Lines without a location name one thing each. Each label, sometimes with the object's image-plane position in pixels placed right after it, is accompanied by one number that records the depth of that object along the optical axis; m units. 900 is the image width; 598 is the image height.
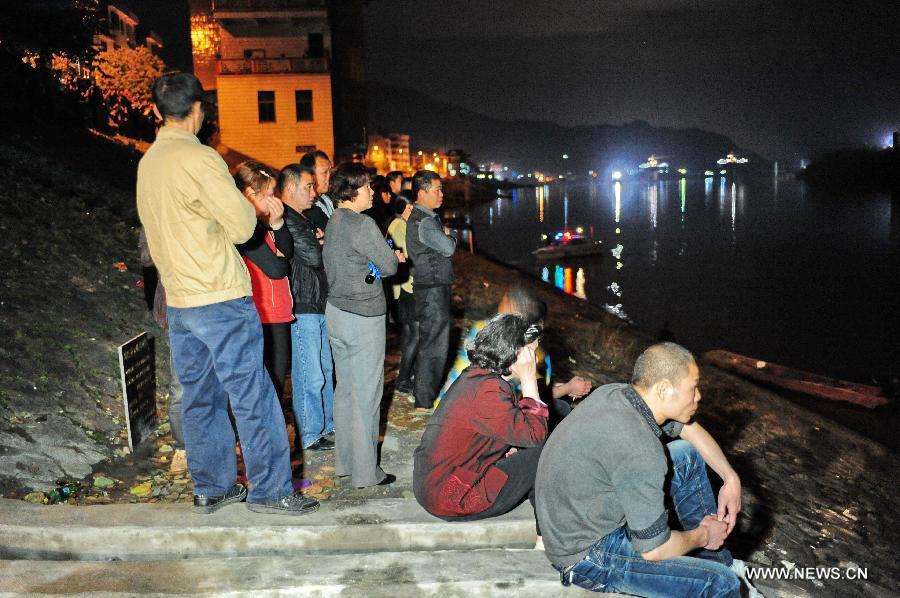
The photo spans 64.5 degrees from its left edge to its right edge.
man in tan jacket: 4.02
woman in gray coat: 5.12
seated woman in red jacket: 3.94
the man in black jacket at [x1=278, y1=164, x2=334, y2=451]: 5.83
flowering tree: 31.44
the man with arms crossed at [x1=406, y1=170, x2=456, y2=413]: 6.45
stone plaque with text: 5.88
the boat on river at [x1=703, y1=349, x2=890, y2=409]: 17.88
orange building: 38.53
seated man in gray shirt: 3.27
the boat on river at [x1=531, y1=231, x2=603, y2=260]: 49.75
